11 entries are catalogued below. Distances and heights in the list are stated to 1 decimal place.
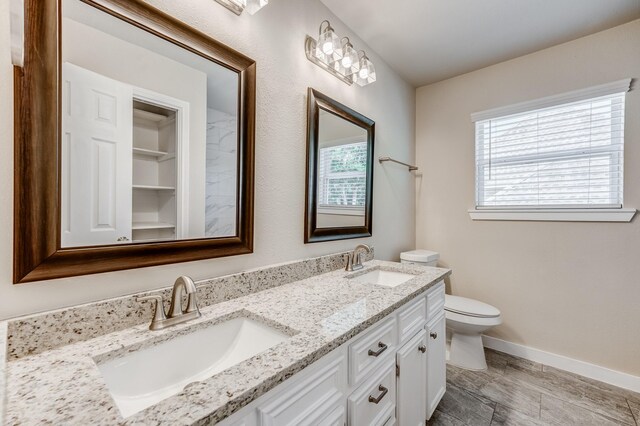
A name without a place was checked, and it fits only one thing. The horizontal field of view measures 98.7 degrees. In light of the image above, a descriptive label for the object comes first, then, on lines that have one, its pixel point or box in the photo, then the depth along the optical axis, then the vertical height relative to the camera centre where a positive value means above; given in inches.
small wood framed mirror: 60.4 +10.0
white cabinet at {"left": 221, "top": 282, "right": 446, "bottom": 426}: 26.5 -22.0
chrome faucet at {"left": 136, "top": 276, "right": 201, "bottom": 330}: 33.4 -12.2
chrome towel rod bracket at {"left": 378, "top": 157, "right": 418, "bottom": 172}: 85.9 +16.7
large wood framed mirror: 28.1 +8.5
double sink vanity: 20.8 -14.4
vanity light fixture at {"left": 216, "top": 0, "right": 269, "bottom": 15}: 43.9 +33.4
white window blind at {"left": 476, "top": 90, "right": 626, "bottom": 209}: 74.9 +17.2
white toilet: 75.8 -32.4
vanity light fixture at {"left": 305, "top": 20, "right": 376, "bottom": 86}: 59.9 +35.9
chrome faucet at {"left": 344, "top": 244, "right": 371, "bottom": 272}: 65.8 -11.6
